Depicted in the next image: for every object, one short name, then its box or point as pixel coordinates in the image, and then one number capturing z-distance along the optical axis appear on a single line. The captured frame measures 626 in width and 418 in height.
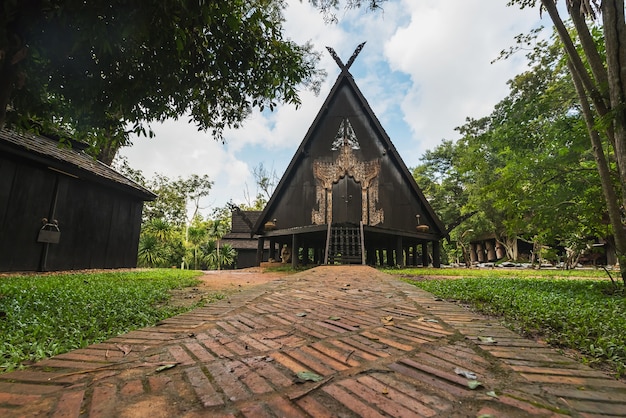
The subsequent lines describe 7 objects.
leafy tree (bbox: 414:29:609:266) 5.81
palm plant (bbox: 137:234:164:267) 24.17
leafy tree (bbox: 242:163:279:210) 35.16
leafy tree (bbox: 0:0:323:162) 2.54
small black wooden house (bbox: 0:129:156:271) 7.71
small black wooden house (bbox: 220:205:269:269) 28.94
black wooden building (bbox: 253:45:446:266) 13.30
